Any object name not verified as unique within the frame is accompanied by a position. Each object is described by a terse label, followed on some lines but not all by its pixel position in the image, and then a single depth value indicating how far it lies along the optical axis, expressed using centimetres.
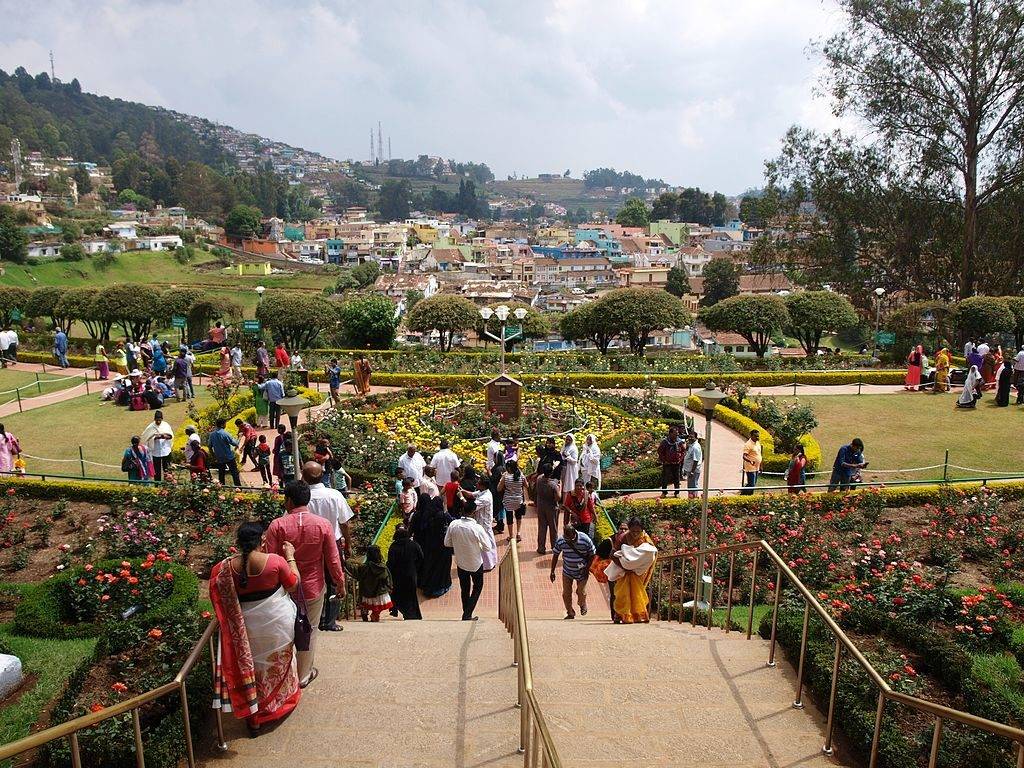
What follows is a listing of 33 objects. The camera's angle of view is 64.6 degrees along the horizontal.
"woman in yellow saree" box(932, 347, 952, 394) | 1935
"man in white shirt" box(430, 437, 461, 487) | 1051
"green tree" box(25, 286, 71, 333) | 3048
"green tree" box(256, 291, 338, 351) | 2728
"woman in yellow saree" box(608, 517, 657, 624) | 676
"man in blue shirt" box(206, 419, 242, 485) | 1228
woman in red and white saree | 438
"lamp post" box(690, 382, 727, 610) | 830
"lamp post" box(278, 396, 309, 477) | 882
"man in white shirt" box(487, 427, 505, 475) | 1126
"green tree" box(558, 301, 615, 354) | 2998
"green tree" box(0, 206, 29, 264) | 7875
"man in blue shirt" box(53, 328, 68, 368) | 2416
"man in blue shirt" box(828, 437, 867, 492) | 1142
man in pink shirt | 512
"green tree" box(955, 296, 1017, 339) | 2206
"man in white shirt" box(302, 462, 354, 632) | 649
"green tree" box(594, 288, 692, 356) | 2869
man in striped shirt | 746
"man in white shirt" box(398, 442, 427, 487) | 1000
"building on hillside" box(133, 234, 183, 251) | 10131
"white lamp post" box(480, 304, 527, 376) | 1819
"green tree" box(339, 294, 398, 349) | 2842
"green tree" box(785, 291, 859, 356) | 2728
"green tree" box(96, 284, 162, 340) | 2847
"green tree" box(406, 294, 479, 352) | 2953
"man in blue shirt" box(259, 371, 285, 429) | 1530
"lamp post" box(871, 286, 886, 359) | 2544
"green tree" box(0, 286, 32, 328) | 3119
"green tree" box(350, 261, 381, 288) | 9911
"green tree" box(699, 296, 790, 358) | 2752
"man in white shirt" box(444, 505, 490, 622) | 738
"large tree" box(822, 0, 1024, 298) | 2709
